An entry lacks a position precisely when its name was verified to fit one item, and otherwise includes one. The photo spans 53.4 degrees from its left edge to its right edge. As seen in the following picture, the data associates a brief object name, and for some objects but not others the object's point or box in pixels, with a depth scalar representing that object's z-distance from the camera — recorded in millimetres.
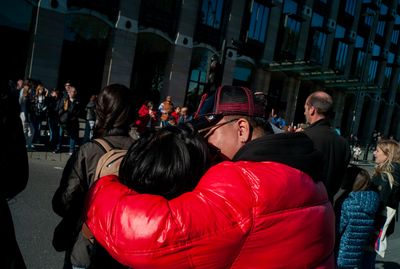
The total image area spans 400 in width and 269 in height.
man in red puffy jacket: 1161
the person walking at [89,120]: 11641
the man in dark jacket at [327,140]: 3188
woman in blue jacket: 3529
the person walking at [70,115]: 10375
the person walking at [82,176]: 2258
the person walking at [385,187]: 4246
